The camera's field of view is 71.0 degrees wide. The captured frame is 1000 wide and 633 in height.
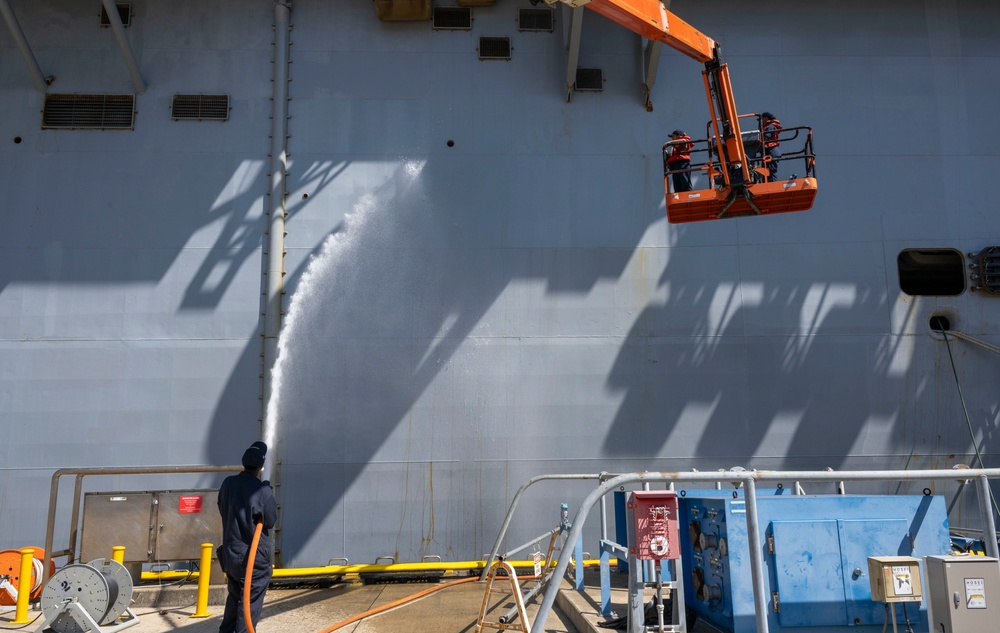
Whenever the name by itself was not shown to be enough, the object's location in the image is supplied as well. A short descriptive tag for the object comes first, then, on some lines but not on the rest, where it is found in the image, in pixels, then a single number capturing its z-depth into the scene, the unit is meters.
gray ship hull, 10.74
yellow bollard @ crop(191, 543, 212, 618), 7.78
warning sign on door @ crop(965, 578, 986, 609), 4.41
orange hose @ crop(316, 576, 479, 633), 7.16
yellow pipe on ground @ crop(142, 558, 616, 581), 9.80
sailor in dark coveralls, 5.53
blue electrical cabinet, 5.38
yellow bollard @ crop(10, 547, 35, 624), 7.51
